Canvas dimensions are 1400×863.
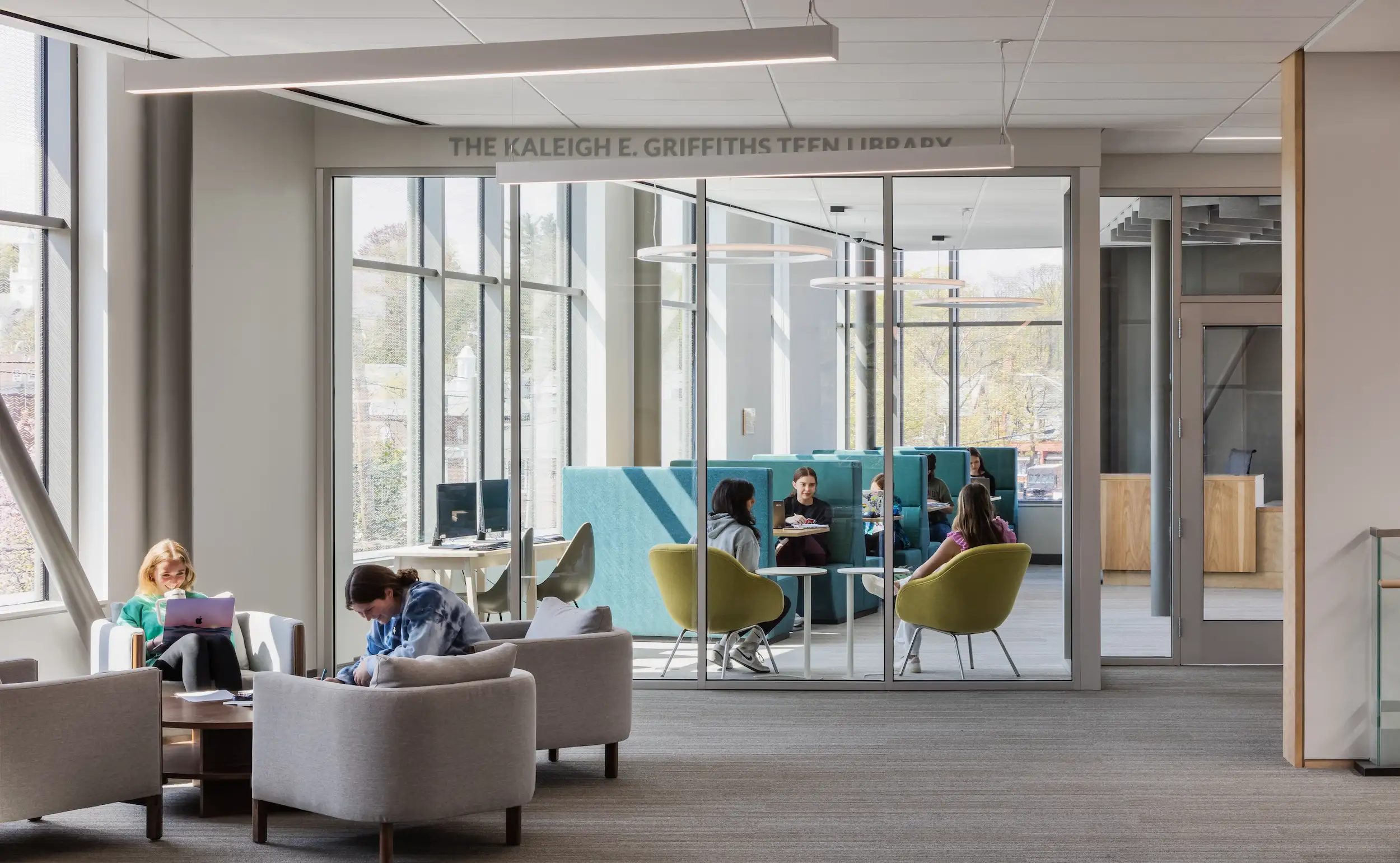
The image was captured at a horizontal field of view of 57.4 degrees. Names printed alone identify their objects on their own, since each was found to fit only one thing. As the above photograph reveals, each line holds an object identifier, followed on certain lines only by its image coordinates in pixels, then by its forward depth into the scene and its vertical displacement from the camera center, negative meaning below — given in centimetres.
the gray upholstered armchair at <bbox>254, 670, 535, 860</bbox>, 457 -121
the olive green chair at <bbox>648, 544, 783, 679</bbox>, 776 -105
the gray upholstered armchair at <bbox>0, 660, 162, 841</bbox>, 464 -122
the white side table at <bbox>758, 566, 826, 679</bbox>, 779 -104
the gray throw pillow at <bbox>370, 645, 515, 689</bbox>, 464 -93
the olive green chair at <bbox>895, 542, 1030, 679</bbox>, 746 -102
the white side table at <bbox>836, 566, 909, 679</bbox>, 777 -112
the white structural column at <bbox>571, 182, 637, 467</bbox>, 782 +58
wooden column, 595 +12
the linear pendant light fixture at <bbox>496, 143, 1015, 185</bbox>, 609 +124
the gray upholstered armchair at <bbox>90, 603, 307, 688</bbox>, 590 -108
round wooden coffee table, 529 -145
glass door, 852 -45
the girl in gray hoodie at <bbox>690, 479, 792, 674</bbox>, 782 -69
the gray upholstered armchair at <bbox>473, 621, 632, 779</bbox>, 569 -122
